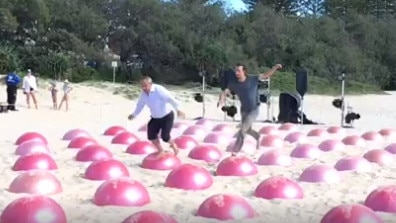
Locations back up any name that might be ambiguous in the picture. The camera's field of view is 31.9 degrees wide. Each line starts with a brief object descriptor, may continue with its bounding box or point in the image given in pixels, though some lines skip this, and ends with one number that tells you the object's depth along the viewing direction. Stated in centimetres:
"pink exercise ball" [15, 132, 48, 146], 1255
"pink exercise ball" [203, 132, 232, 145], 1351
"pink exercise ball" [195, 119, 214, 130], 1687
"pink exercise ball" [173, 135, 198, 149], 1246
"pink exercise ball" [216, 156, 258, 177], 928
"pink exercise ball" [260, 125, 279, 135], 1506
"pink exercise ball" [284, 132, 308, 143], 1395
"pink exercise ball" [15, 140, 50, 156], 1121
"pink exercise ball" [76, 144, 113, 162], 1058
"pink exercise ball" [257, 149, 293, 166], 1033
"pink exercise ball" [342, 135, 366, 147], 1343
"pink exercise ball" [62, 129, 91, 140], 1378
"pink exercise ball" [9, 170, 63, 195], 786
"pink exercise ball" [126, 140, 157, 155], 1157
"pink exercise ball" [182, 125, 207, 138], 1491
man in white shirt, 980
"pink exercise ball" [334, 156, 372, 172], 991
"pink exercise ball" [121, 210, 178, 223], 565
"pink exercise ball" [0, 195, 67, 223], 616
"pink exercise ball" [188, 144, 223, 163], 1082
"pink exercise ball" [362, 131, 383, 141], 1445
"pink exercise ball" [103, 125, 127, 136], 1483
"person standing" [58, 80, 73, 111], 2277
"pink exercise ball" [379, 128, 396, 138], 1533
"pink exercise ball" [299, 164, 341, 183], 888
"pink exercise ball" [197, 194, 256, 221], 665
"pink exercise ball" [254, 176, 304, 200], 774
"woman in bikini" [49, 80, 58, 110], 2300
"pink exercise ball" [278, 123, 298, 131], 1629
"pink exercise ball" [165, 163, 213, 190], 827
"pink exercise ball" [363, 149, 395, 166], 1082
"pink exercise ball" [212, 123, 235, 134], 1543
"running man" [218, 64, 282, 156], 995
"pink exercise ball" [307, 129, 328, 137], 1539
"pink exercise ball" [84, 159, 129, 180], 887
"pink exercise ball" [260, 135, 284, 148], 1295
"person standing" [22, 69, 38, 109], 2223
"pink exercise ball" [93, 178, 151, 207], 725
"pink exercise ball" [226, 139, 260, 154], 1201
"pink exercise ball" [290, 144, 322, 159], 1143
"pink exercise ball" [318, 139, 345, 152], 1255
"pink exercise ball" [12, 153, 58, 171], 961
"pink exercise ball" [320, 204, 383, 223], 599
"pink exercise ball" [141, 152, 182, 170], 978
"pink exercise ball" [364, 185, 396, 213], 714
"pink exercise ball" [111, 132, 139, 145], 1315
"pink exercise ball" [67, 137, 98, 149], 1227
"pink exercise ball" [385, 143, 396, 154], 1209
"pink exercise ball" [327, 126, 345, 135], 1607
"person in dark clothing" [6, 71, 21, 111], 2152
